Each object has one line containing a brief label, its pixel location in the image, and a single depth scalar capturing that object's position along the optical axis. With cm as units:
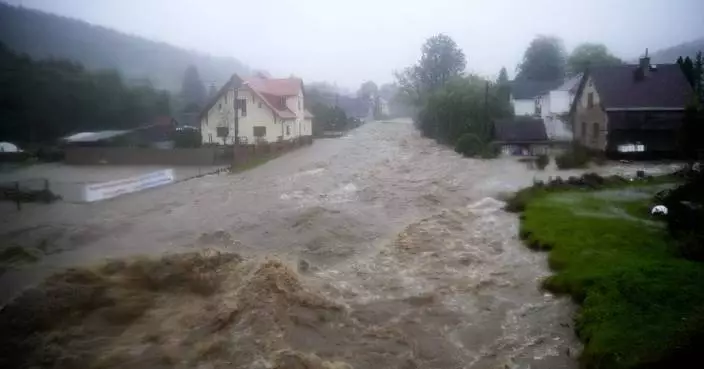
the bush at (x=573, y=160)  2327
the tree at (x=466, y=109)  3303
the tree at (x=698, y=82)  2492
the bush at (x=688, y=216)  941
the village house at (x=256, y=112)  2331
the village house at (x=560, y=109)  3409
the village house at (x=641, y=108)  2495
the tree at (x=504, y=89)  3584
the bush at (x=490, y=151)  2819
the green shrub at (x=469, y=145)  2948
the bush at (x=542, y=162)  2373
